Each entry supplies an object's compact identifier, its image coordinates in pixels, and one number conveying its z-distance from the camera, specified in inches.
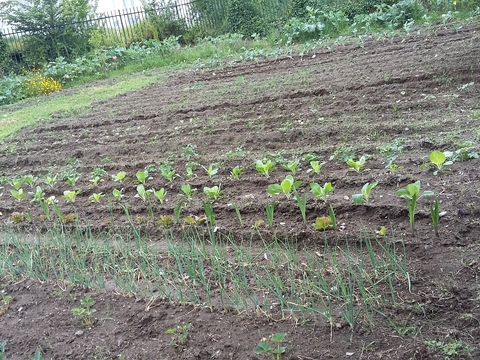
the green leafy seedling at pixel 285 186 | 135.9
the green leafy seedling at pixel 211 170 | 164.9
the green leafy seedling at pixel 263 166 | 158.6
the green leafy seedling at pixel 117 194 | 163.8
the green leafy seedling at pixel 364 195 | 122.4
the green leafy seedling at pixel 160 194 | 157.9
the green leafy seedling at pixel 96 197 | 167.0
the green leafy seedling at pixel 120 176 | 179.9
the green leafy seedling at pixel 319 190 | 130.3
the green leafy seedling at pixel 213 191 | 152.3
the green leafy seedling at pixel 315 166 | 151.1
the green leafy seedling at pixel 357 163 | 146.4
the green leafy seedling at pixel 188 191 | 154.4
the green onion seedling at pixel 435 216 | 102.6
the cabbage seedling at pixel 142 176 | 172.7
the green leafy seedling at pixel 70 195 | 170.7
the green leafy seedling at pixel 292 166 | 154.6
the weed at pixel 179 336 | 91.9
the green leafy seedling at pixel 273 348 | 81.6
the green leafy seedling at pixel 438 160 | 133.0
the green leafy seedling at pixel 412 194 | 108.5
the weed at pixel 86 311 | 103.5
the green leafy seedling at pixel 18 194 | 181.0
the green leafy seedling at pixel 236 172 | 163.2
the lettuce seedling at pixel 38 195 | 173.6
